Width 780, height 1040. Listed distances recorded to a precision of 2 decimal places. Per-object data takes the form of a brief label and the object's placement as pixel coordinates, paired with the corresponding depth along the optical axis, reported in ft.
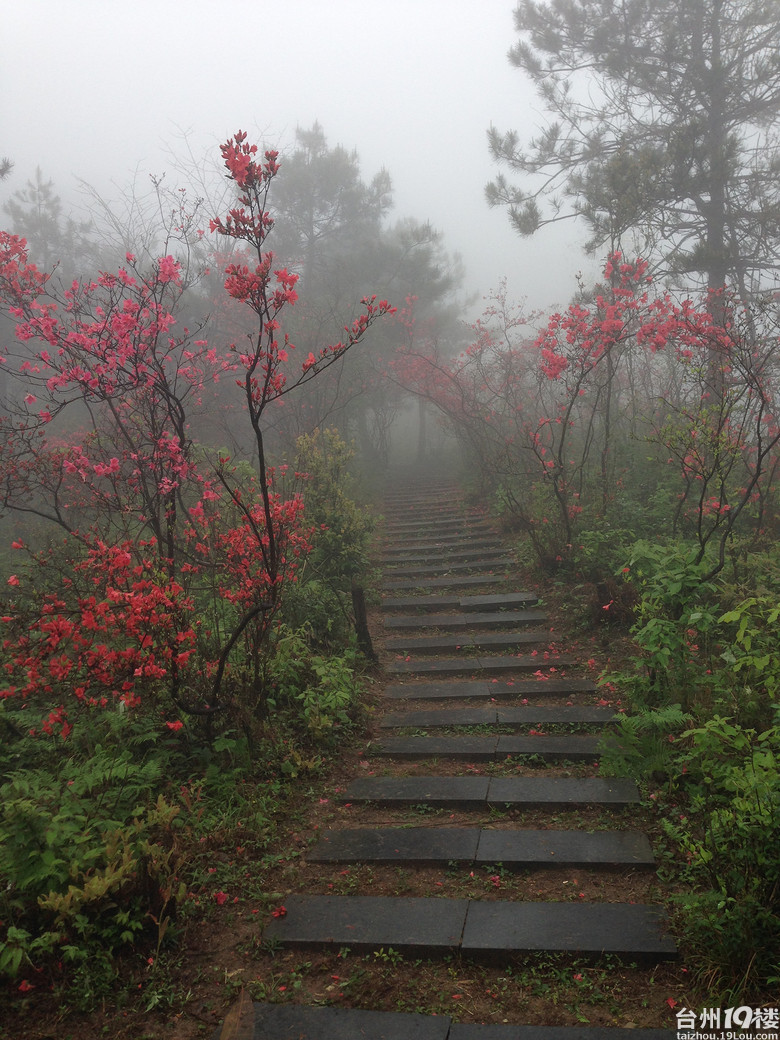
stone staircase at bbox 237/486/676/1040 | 8.32
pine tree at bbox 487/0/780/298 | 29.86
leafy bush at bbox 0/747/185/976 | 8.10
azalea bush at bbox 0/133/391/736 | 10.75
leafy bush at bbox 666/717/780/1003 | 7.36
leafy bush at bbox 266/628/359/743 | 14.40
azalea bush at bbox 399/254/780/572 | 20.07
